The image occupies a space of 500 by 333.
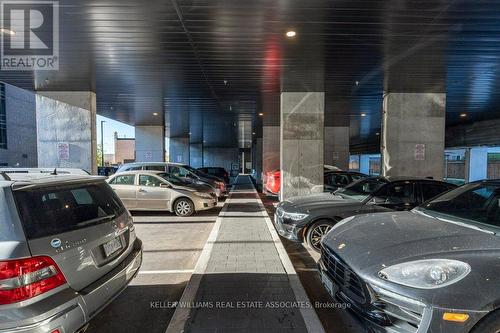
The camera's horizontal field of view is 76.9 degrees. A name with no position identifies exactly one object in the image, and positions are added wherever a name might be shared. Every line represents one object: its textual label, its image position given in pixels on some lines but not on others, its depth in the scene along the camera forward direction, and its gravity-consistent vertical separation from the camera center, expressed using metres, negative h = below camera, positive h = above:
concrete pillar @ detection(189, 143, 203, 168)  44.16 +0.36
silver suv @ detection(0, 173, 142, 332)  2.22 -0.81
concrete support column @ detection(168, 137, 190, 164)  34.41 +0.82
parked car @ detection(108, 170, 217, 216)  9.84 -1.19
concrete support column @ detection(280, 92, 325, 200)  11.49 +0.60
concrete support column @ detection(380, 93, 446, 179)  11.55 +0.88
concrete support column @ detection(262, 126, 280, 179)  21.25 +0.61
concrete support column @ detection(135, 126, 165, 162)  23.22 +0.99
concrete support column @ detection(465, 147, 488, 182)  16.75 -0.27
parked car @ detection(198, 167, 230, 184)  22.91 -1.06
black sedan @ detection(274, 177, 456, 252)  5.87 -0.93
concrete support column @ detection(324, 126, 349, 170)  23.98 +0.79
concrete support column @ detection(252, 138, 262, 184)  28.28 -0.30
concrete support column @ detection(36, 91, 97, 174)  11.52 +1.03
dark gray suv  2.27 -0.93
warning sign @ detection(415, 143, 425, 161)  11.71 +0.18
